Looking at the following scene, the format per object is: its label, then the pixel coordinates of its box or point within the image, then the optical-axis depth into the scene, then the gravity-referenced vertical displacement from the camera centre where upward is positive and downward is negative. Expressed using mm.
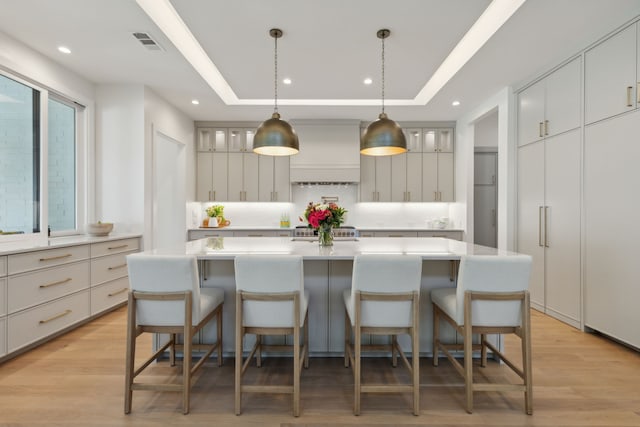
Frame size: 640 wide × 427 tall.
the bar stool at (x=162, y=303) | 1809 -540
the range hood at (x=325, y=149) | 5449 +1049
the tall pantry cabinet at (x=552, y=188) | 3137 +243
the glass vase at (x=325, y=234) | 2600 -196
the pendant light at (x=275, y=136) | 2588 +607
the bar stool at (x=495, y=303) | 1809 -539
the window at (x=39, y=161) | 3012 +515
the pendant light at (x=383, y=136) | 2580 +606
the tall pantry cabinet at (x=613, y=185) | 2566 +220
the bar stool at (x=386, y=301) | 1811 -527
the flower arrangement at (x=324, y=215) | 2578 -41
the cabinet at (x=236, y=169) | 5648 +730
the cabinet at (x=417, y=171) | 5621 +696
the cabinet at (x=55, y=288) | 2443 -715
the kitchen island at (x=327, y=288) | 2461 -608
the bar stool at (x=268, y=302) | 1802 -530
